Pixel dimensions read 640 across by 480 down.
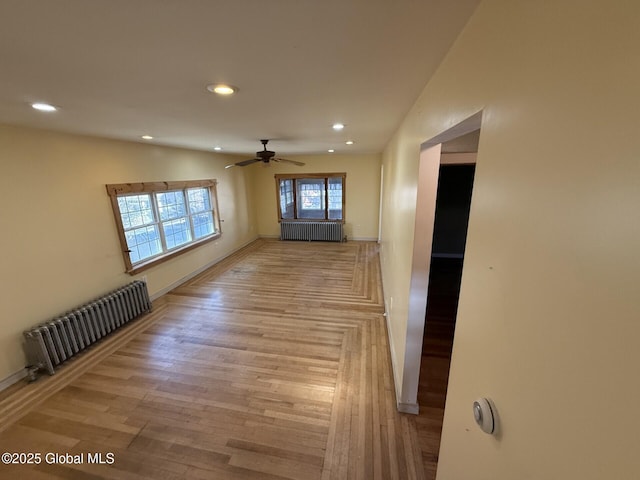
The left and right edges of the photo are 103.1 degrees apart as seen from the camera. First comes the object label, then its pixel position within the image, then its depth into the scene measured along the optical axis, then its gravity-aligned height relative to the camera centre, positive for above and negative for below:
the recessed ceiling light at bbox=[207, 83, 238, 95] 1.43 +0.59
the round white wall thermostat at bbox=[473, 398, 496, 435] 0.75 -0.68
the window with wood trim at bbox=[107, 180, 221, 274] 3.68 -0.43
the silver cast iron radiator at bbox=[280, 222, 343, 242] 7.18 -1.14
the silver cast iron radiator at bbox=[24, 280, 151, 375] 2.57 -1.50
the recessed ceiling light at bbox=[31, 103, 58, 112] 1.71 +0.60
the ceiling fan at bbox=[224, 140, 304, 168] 3.75 +0.51
